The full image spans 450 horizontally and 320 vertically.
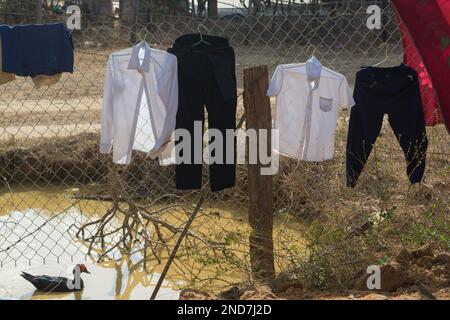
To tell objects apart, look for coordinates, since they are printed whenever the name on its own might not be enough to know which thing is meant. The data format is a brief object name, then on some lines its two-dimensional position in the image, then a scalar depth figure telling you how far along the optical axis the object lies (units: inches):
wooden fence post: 164.2
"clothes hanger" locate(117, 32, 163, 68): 153.3
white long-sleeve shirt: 153.6
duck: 205.2
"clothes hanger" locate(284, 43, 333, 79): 167.6
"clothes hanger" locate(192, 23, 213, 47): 154.4
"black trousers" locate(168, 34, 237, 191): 153.9
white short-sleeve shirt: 167.8
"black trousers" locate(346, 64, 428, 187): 167.3
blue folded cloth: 157.2
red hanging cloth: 155.9
